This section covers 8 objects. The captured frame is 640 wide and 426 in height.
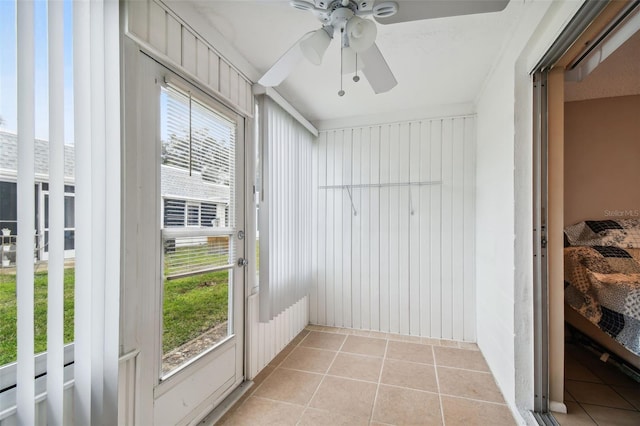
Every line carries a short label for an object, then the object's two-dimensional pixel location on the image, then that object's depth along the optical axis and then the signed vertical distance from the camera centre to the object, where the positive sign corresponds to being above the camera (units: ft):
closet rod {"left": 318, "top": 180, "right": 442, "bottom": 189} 9.45 +1.01
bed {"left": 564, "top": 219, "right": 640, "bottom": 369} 5.13 -1.44
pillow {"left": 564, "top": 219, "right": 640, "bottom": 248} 7.01 -0.58
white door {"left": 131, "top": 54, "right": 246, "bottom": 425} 4.53 -0.65
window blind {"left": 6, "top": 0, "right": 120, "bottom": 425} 2.91 +0.10
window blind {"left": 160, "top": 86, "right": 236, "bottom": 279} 4.86 +0.57
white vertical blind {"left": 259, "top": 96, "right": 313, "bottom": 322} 7.29 +0.05
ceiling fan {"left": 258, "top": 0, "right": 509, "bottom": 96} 3.52 +2.66
